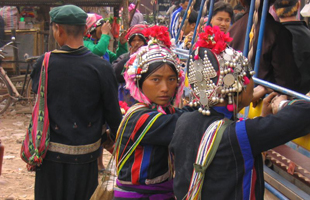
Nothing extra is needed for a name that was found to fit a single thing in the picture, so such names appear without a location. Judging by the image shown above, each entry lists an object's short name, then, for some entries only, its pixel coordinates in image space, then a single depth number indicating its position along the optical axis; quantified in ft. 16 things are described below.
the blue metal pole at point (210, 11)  12.02
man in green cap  10.32
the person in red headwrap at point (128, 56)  14.83
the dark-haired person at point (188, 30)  16.83
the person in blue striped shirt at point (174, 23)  21.73
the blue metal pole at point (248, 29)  9.48
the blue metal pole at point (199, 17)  13.28
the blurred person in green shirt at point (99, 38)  17.89
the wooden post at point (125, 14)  26.13
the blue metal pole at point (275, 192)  7.38
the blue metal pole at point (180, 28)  15.00
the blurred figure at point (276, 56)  9.94
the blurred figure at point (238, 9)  24.80
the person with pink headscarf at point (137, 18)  41.67
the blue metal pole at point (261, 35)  8.84
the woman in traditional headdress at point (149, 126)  7.59
